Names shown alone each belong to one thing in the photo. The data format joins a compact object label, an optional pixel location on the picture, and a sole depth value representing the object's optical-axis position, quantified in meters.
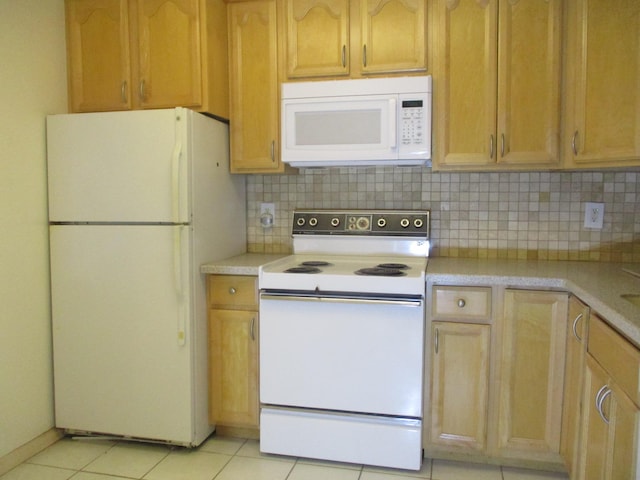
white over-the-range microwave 2.12
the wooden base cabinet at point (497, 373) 1.89
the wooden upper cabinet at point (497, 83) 2.06
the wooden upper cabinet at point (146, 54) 2.22
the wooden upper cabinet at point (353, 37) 2.18
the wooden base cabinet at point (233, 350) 2.17
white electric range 1.95
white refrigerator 2.06
